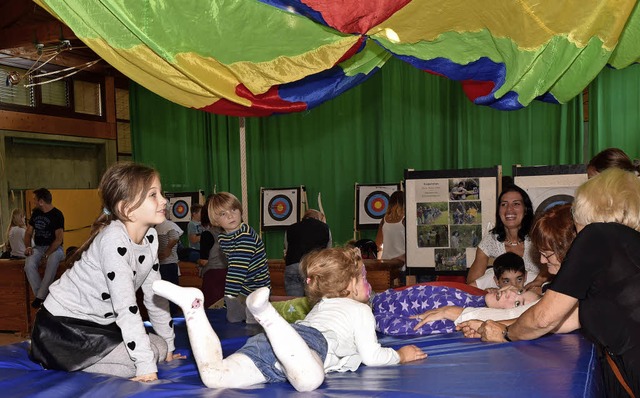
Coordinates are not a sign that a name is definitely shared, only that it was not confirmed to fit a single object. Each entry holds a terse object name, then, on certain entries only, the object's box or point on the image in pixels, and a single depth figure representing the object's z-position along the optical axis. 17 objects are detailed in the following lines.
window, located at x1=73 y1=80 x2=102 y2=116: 9.83
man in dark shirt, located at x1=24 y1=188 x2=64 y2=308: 6.51
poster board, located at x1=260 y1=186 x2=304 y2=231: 9.19
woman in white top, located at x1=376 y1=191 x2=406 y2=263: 6.24
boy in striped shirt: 3.56
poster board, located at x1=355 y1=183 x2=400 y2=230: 8.52
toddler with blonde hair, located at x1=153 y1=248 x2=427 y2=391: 1.93
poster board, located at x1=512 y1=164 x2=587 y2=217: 5.01
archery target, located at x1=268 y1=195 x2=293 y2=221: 9.21
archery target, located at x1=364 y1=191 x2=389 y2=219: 8.50
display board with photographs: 5.52
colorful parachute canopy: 2.59
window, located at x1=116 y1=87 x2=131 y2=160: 10.50
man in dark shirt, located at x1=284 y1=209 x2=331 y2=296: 5.14
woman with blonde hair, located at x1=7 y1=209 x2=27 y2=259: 7.41
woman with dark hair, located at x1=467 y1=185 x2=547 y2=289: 3.88
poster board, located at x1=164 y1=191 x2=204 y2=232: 9.87
